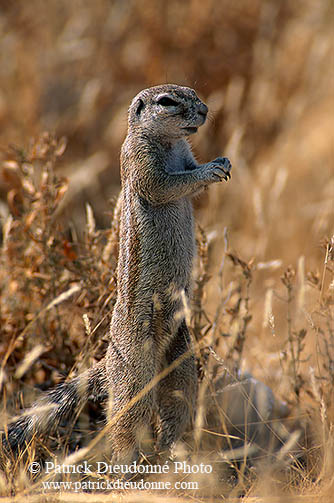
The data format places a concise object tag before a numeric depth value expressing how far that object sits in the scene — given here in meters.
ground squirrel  5.67
